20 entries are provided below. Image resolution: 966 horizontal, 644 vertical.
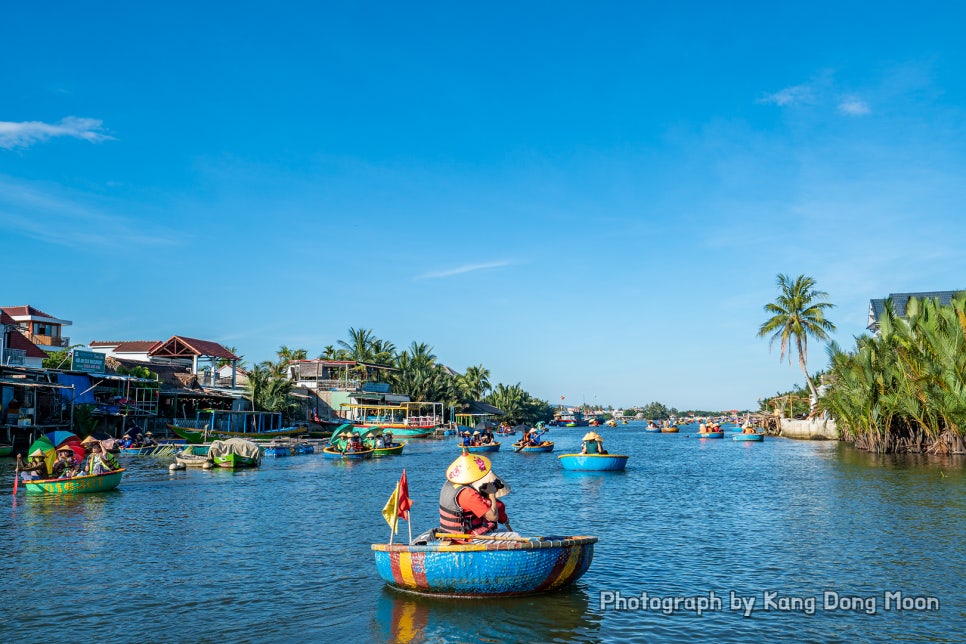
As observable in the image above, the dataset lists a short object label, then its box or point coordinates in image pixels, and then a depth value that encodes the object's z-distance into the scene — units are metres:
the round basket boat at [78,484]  27.96
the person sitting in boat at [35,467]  28.27
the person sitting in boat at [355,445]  50.84
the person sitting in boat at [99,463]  29.58
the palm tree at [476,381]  133.88
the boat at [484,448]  58.40
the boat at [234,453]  41.64
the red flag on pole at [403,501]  14.77
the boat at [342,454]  50.31
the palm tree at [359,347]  103.69
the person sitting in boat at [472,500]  13.96
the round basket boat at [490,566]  12.84
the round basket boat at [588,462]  39.34
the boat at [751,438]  80.25
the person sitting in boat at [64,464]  28.72
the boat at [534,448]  58.22
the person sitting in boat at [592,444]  39.91
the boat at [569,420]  172.38
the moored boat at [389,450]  53.83
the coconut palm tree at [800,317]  74.44
